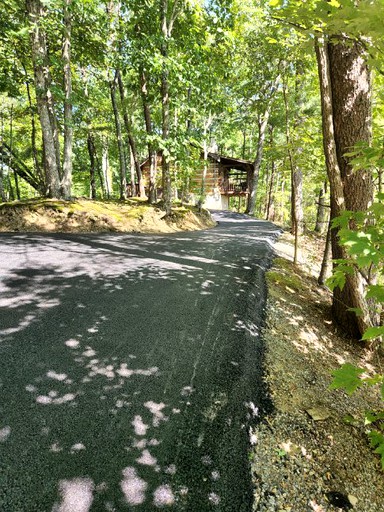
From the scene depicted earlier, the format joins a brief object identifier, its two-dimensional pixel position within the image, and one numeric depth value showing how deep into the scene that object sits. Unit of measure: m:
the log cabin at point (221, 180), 26.41
